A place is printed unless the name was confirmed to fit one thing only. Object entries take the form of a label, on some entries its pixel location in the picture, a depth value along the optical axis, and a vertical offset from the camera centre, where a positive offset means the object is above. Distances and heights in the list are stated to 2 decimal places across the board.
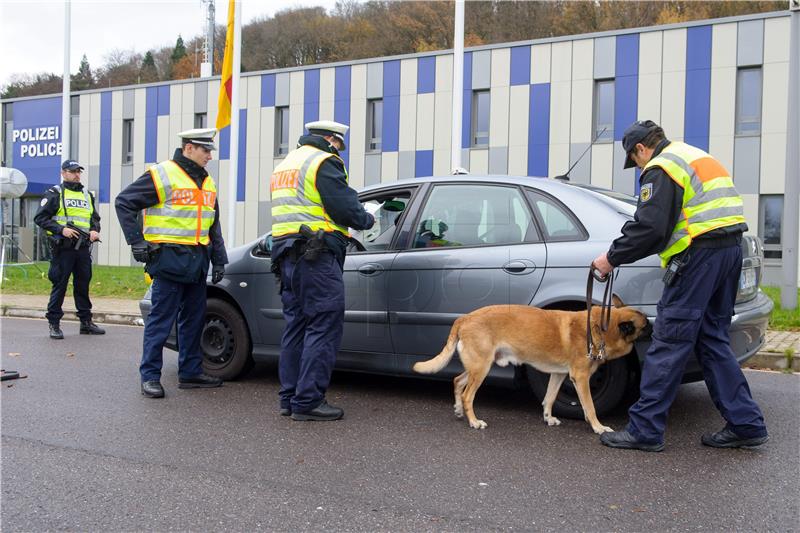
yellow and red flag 14.22 +3.08
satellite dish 16.47 +1.36
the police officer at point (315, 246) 4.49 +0.01
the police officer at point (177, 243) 5.20 +0.02
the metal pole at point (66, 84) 18.06 +3.96
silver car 4.37 -0.11
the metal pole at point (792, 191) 8.77 +0.84
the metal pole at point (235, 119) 14.29 +2.55
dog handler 3.72 -0.07
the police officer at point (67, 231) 8.27 +0.13
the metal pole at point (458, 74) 10.93 +2.71
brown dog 4.11 -0.51
